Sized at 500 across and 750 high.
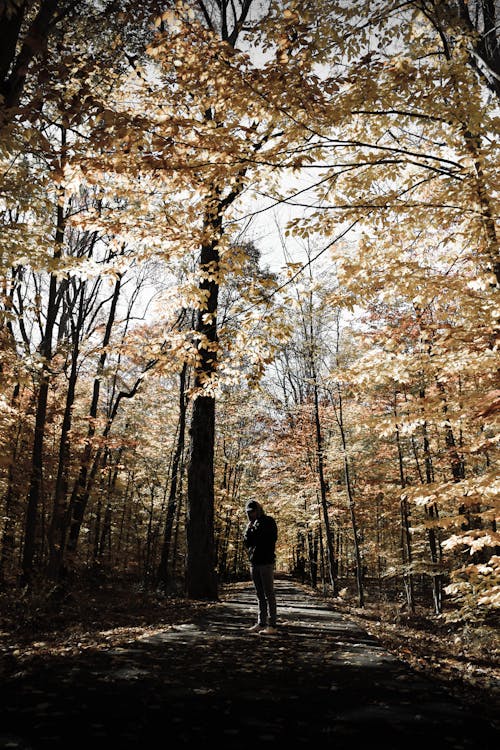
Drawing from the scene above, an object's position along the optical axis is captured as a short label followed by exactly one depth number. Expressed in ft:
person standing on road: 20.33
